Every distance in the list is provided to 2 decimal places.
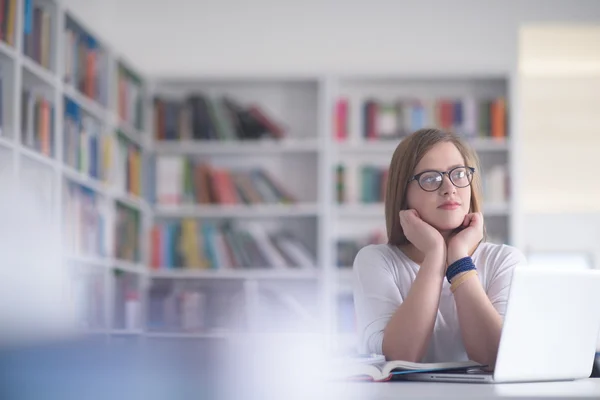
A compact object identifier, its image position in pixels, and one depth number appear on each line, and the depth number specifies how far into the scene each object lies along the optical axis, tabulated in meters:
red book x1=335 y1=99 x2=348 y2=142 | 5.12
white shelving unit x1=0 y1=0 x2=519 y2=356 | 4.88
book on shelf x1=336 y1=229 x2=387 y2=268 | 5.10
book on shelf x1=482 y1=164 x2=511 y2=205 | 5.01
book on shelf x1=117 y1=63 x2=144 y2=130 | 4.79
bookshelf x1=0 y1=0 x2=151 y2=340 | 3.46
